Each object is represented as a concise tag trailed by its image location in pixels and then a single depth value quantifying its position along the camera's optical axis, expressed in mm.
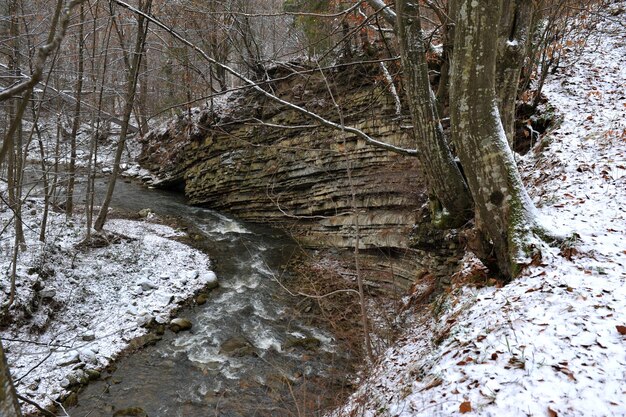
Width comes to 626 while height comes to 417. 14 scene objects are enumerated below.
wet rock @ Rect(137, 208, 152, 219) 13758
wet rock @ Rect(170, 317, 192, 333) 8031
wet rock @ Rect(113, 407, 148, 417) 5746
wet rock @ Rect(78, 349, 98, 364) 6785
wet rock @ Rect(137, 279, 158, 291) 9266
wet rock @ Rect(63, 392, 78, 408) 5980
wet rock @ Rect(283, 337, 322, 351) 7488
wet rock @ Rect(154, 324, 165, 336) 7902
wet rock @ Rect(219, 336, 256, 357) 7344
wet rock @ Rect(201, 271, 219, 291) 9852
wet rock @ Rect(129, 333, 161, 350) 7465
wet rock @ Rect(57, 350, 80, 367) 6574
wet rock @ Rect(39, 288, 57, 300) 7796
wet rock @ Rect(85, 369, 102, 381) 6516
